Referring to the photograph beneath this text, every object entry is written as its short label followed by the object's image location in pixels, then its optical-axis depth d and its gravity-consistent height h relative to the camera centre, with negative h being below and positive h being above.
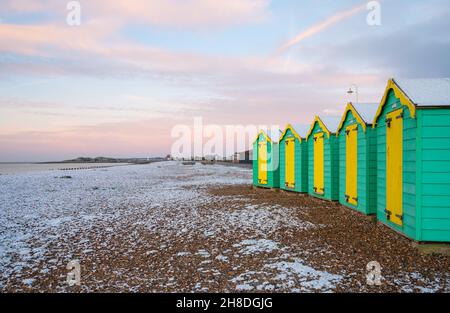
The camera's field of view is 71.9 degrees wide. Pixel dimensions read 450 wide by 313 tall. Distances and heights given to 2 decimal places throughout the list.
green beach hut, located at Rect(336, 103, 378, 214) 9.66 -0.20
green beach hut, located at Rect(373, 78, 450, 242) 6.51 -0.17
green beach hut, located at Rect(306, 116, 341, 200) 12.77 -0.25
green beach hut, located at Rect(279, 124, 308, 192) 15.71 -0.31
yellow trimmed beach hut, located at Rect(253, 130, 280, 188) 18.58 -0.48
